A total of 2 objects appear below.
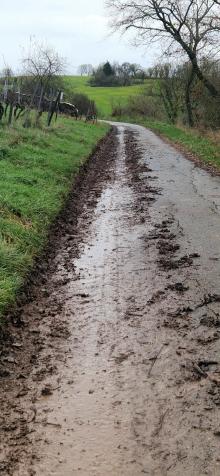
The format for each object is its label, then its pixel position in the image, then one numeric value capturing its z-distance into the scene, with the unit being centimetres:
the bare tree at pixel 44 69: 2497
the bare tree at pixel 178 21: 2786
